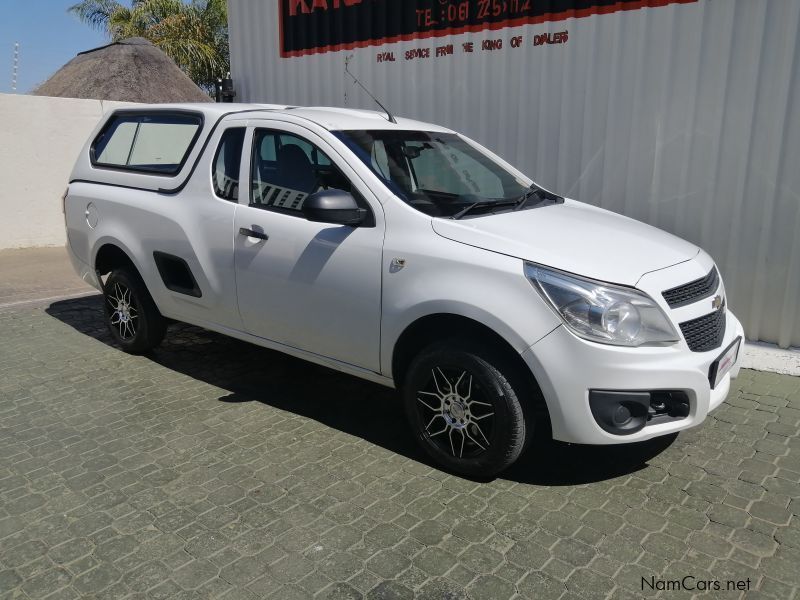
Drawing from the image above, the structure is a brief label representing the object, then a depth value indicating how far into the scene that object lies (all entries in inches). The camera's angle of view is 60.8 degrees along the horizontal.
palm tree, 824.9
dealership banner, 243.9
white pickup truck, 125.9
